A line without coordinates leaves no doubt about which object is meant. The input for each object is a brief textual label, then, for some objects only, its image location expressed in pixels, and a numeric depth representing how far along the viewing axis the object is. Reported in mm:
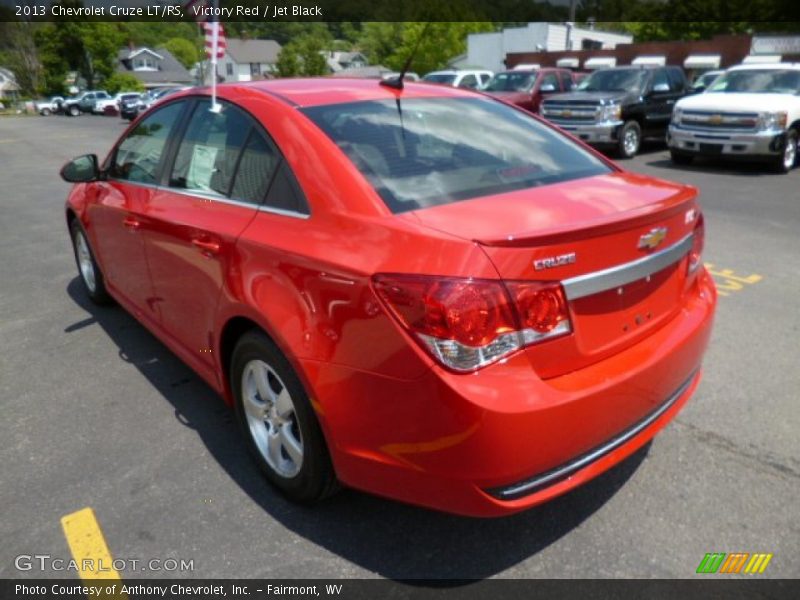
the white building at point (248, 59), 101938
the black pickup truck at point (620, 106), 13367
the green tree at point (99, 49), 66125
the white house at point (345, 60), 116250
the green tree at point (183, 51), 122625
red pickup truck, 15977
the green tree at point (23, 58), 74062
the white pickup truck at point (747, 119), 11203
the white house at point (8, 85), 78812
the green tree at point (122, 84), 66188
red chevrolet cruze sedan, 2000
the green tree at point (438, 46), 59362
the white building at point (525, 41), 50125
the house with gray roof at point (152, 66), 85562
